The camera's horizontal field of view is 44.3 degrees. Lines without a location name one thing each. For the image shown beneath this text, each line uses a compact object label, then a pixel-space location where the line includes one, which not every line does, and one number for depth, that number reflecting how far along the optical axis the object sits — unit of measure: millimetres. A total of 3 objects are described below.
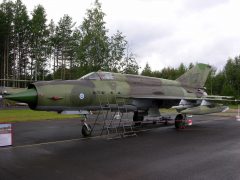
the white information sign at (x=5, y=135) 9516
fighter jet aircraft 10162
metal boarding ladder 12172
